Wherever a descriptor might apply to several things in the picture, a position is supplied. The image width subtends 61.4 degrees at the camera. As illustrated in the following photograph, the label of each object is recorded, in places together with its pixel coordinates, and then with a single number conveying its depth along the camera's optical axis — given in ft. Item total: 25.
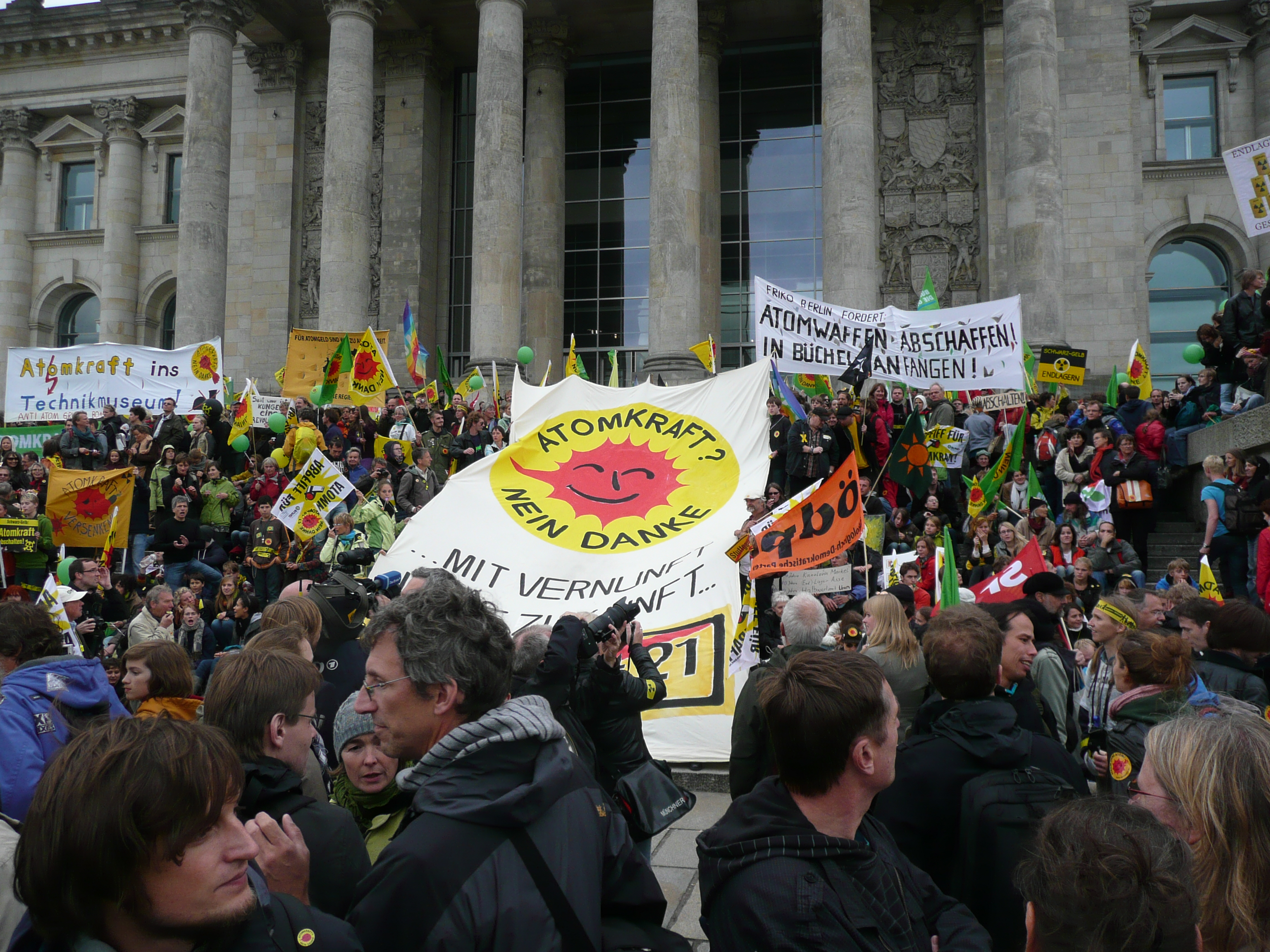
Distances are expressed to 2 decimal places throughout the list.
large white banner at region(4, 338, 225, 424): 65.87
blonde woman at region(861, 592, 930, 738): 17.37
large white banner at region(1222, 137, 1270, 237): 39.55
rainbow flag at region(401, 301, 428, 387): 69.67
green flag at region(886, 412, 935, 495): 47.24
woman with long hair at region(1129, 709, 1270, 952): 7.07
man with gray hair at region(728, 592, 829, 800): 16.01
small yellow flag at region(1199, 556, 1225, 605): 30.76
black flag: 51.21
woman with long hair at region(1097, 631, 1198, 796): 12.51
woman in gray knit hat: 10.43
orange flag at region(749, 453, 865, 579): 27.63
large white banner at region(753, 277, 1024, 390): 52.16
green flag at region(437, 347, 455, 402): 67.62
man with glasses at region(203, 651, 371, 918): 8.79
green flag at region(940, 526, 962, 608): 27.55
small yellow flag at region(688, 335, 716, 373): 60.44
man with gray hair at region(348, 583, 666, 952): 6.98
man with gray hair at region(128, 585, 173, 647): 29.50
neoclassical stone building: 78.23
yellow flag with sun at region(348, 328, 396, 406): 62.28
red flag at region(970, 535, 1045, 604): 27.12
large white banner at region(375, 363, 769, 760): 25.61
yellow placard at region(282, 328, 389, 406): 64.18
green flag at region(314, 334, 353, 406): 62.13
